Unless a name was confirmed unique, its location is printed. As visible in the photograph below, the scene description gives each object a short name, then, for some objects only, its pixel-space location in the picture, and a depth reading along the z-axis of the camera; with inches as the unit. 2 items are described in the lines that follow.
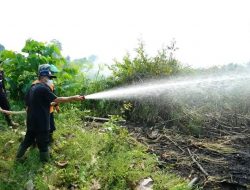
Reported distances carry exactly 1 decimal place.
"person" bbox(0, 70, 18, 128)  162.7
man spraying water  122.4
